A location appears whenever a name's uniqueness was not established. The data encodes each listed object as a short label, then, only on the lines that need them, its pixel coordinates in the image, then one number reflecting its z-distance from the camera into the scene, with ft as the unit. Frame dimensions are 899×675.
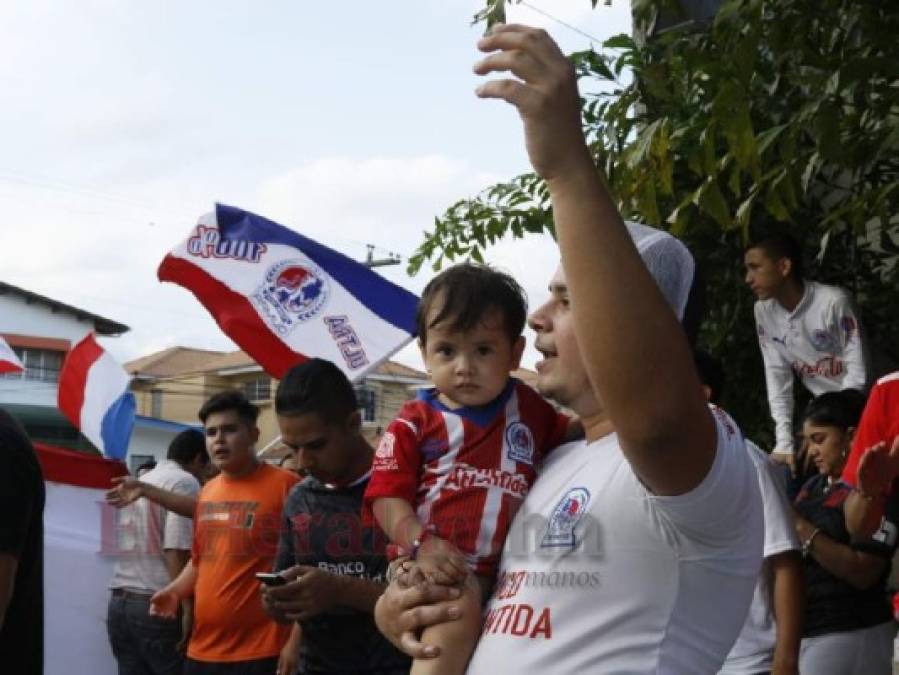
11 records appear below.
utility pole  127.75
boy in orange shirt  18.28
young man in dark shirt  13.14
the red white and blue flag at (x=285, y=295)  19.81
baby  9.34
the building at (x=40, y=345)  138.82
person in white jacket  20.70
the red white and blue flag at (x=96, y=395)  27.53
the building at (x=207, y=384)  147.02
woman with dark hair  15.64
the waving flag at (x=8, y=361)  25.18
